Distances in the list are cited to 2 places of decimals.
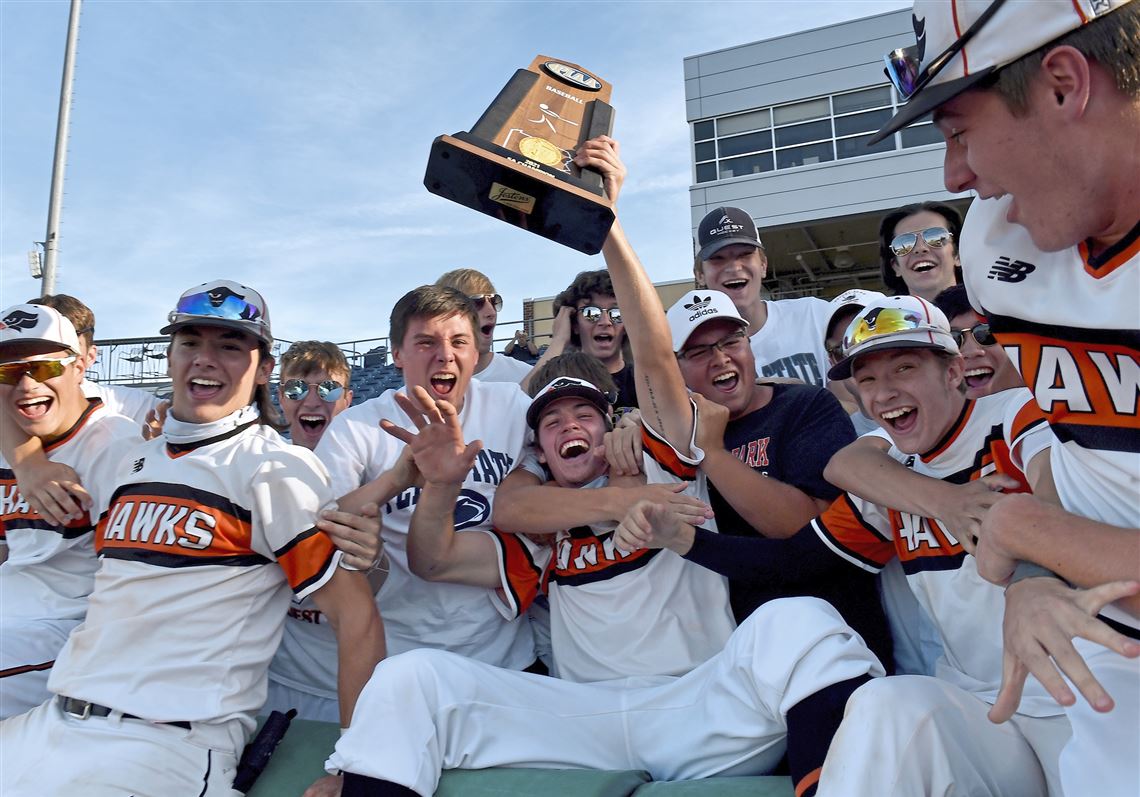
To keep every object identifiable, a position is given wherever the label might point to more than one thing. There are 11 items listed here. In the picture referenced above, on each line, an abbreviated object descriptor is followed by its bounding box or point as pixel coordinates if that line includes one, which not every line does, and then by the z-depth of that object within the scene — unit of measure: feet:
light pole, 35.47
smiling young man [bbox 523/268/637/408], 14.05
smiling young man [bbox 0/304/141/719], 9.68
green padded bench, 6.61
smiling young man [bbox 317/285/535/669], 9.68
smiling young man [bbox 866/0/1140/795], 3.73
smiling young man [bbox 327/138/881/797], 6.64
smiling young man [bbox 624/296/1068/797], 5.22
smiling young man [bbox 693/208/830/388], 12.84
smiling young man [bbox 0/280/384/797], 7.35
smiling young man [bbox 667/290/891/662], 8.26
